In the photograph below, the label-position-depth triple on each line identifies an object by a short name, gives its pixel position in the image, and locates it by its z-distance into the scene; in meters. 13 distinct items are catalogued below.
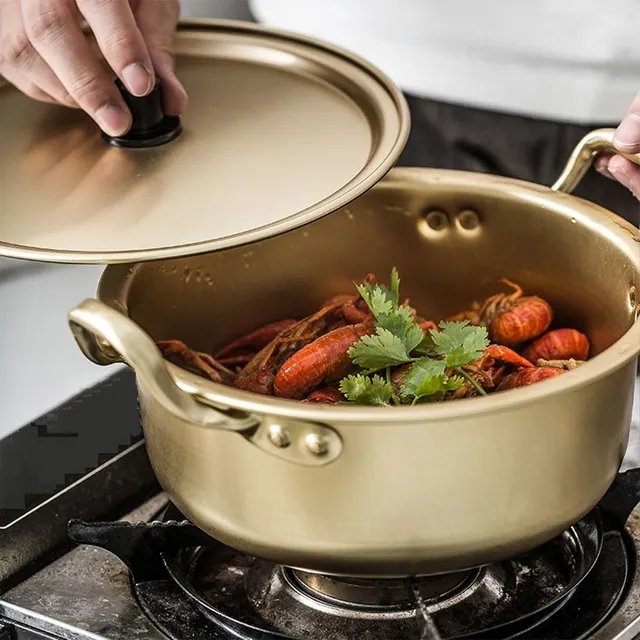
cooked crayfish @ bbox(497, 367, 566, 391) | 1.00
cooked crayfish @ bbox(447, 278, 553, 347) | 1.07
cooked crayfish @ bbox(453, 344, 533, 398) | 1.01
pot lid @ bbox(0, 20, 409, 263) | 0.94
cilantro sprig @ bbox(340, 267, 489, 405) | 0.95
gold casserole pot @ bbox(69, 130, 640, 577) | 0.88
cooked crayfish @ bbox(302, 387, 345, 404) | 1.00
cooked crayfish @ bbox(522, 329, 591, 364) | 1.05
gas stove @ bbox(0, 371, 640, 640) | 0.95
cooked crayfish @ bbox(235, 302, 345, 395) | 1.04
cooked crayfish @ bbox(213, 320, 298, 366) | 1.09
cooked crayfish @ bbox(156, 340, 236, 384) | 1.03
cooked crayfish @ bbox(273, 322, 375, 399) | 1.02
